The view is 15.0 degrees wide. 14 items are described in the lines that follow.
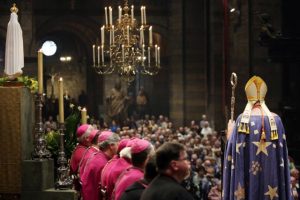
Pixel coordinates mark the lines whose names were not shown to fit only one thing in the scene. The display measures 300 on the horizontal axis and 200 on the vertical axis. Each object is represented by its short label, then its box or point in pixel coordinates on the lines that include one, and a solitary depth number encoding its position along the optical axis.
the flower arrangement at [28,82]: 13.47
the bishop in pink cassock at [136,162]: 10.07
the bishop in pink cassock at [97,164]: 13.11
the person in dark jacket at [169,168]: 8.15
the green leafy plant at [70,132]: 15.60
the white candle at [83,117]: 15.85
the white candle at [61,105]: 13.36
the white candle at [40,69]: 12.96
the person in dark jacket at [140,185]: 8.84
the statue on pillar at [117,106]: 47.99
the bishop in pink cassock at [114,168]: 11.28
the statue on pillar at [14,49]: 13.57
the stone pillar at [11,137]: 13.12
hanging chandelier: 21.43
